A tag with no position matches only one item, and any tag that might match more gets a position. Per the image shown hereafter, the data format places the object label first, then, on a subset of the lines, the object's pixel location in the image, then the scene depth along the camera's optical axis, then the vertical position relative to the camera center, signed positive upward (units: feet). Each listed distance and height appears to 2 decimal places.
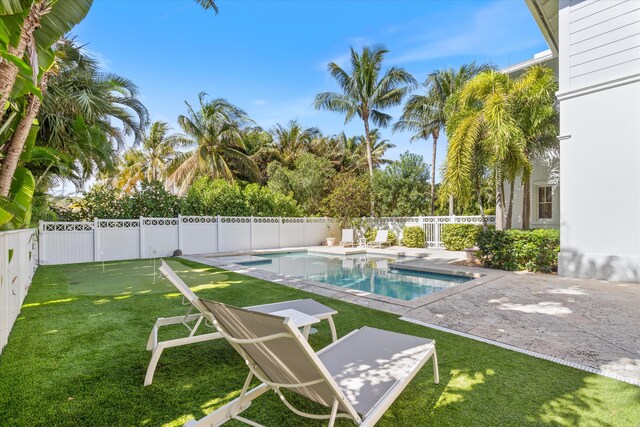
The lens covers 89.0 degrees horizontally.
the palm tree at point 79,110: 29.55 +10.16
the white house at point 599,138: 25.35 +6.36
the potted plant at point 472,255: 36.77 -4.65
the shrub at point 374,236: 63.41 -4.36
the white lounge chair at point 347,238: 64.59 -4.78
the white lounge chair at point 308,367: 5.96 -3.67
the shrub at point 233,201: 53.42 +2.23
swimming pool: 29.50 -6.80
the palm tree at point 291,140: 92.63 +21.63
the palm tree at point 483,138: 31.37 +7.70
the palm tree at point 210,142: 72.13 +16.52
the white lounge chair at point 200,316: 10.09 -3.96
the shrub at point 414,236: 58.85 -4.07
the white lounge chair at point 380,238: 61.41 -4.54
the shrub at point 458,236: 51.80 -3.50
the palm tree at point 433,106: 62.85 +22.71
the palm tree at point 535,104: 34.81 +12.13
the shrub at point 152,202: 47.11 +1.63
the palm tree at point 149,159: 88.28 +15.90
